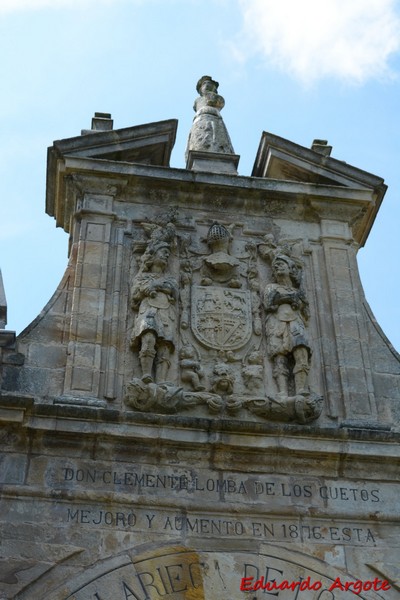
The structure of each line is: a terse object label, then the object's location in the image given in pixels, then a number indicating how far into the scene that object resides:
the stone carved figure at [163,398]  8.96
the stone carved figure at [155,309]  9.34
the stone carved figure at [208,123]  12.12
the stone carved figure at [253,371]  9.41
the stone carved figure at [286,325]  9.49
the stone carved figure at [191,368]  9.33
